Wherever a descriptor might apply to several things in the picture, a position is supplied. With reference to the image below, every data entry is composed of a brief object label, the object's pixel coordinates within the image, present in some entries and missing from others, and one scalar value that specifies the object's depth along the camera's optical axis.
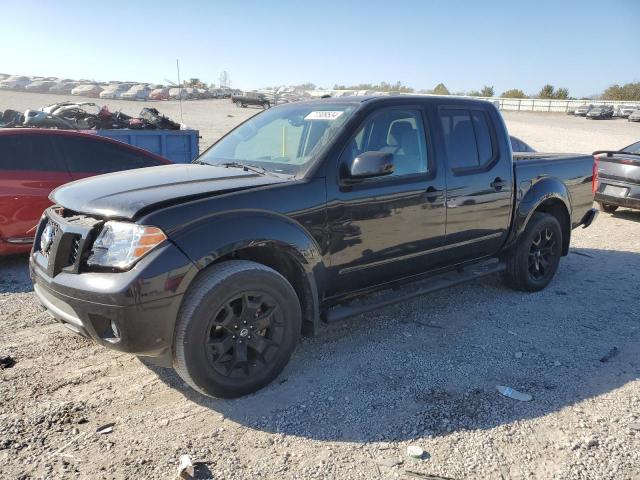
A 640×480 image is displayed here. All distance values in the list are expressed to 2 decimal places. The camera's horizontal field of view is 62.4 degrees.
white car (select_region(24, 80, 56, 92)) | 59.04
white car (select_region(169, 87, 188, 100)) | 51.65
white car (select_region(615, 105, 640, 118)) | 49.10
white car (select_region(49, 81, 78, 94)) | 56.78
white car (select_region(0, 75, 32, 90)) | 60.78
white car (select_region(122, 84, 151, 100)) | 49.94
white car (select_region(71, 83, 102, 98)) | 52.16
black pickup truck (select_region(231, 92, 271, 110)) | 44.08
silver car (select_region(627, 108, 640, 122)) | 44.41
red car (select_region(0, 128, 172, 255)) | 5.54
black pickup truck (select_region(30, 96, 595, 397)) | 2.95
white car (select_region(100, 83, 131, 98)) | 51.16
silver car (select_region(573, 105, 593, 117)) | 50.72
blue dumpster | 8.63
